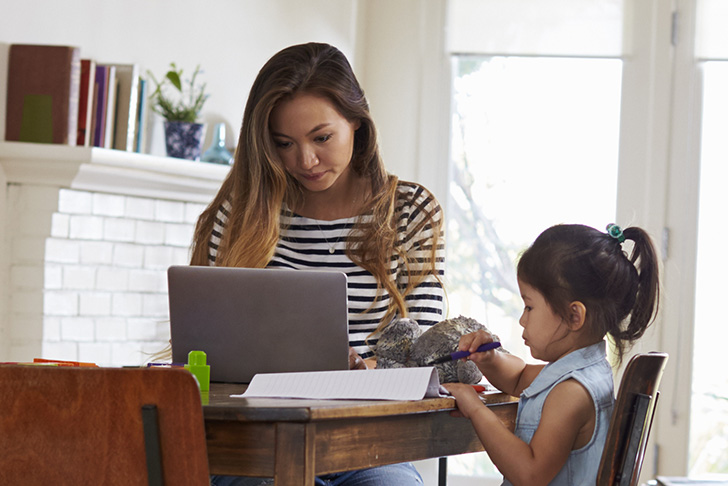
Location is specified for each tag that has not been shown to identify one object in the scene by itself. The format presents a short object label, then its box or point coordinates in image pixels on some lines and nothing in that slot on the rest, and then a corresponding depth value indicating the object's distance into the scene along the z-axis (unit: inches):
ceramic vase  293.3
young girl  202.2
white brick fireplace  266.2
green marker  191.8
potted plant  285.8
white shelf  264.8
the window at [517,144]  320.5
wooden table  154.2
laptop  203.2
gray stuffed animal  207.6
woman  231.4
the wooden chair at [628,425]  193.9
